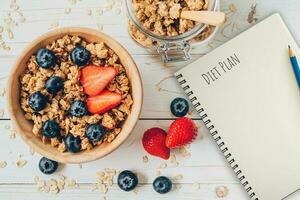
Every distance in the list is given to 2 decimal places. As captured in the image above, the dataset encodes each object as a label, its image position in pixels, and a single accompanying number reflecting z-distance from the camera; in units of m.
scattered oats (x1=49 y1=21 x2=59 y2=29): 1.08
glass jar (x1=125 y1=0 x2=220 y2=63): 0.94
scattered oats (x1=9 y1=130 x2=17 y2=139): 1.08
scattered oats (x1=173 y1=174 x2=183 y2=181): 1.07
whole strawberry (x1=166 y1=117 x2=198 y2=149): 1.02
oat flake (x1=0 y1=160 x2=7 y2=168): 1.08
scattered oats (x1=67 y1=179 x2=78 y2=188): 1.07
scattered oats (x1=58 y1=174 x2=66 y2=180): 1.08
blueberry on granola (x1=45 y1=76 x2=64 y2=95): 0.93
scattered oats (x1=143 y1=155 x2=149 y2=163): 1.07
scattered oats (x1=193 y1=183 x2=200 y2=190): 1.07
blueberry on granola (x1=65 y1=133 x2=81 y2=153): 0.94
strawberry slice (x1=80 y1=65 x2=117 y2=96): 0.94
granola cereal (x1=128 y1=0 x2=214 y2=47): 0.93
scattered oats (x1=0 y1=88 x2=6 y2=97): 1.08
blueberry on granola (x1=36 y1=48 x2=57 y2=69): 0.93
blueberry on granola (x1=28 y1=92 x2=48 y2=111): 0.93
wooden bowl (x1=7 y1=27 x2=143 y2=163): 0.94
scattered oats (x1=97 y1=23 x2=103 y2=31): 1.08
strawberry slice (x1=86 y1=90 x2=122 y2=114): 0.94
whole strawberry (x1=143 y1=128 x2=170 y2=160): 1.04
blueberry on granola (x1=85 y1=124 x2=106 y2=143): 0.93
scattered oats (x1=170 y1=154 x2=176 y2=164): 1.07
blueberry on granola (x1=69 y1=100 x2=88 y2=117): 0.93
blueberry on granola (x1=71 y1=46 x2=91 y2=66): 0.93
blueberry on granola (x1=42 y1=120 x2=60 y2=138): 0.94
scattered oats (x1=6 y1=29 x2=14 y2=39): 1.09
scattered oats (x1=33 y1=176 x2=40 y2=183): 1.08
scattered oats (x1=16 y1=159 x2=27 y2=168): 1.08
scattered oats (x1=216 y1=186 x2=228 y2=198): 1.07
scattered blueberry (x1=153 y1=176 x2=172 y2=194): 1.05
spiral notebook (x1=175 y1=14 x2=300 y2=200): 1.07
